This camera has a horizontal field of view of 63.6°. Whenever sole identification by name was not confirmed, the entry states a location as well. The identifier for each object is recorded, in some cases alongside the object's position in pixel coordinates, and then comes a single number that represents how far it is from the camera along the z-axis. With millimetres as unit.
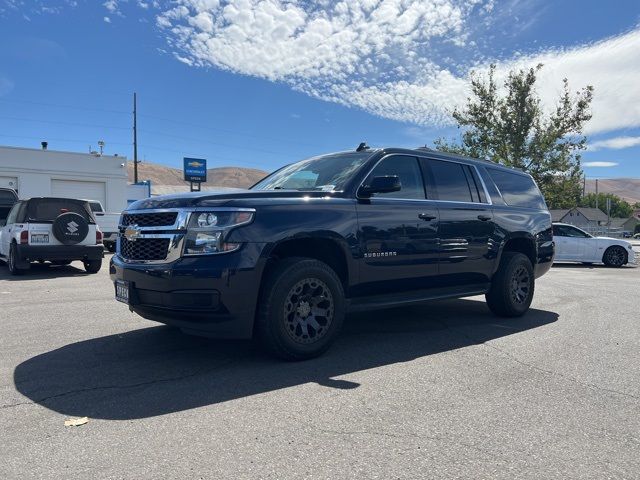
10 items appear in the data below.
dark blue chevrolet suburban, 4184
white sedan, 18078
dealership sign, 47781
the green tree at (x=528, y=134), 29625
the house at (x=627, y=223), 120688
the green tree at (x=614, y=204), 137375
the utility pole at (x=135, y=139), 48875
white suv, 11023
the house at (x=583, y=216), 104988
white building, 29438
